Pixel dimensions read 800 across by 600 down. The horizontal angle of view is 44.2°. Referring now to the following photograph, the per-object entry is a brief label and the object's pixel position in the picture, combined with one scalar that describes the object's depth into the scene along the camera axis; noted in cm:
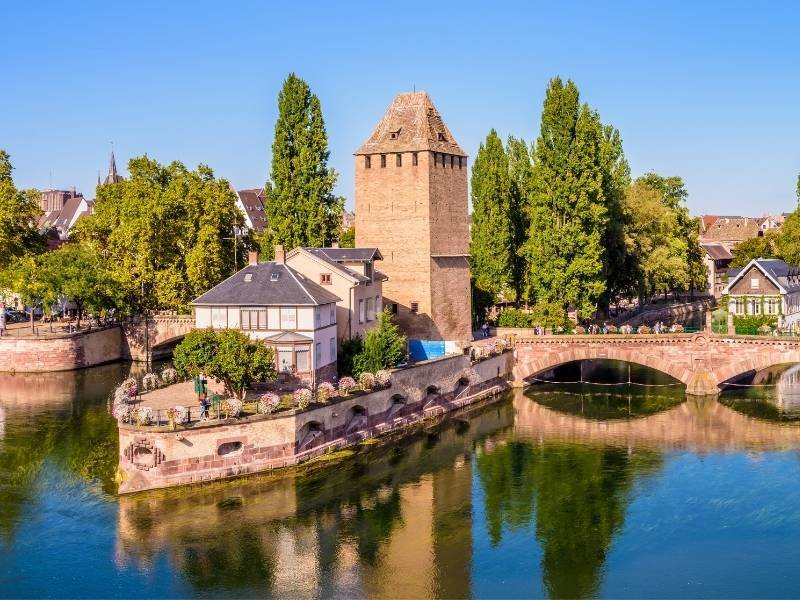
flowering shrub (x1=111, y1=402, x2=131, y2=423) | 4097
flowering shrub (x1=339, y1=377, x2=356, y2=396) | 4756
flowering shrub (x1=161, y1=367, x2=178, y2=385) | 5134
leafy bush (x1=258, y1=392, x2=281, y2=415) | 4272
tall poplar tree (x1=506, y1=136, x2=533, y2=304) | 7894
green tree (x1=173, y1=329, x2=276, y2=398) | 4560
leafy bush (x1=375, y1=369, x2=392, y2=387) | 5000
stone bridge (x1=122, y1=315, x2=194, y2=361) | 7738
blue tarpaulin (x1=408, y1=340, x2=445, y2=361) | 5928
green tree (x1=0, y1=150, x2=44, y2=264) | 8056
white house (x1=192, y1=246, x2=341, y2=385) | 4981
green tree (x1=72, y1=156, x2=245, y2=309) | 7588
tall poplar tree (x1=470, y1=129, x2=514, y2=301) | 7694
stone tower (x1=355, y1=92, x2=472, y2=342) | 6312
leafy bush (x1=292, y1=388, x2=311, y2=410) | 4403
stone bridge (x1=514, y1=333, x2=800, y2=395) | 5909
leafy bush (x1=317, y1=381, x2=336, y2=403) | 4567
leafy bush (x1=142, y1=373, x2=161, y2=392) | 4981
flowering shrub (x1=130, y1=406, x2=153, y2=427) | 4053
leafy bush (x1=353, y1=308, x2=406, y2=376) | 5322
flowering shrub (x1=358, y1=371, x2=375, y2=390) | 4931
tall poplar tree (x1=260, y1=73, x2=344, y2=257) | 7194
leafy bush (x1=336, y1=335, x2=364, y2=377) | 5381
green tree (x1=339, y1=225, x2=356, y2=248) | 9420
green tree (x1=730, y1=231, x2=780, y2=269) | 11538
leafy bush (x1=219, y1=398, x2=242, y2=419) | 4185
